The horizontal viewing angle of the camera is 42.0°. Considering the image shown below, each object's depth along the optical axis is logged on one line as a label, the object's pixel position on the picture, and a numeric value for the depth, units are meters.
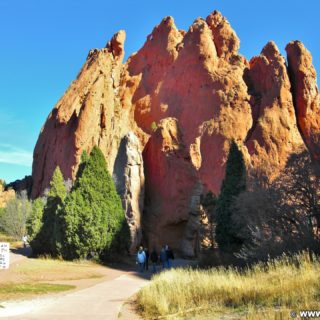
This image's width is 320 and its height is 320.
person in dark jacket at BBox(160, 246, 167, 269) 25.48
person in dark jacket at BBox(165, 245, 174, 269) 25.67
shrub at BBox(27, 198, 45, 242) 36.33
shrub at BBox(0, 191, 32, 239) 51.31
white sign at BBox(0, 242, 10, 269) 15.88
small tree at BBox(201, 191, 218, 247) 32.25
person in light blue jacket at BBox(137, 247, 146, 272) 23.69
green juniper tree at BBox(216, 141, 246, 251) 25.02
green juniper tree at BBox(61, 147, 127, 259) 25.62
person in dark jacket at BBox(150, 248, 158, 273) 26.81
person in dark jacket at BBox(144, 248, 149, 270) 25.29
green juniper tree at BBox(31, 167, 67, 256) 27.85
